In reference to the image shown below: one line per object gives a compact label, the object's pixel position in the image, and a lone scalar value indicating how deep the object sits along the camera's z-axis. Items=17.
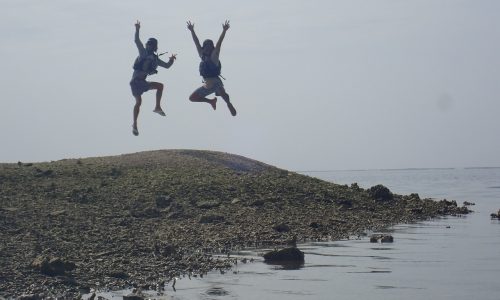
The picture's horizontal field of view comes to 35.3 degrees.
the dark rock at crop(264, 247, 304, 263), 16.80
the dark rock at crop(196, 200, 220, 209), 23.14
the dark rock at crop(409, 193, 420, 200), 31.89
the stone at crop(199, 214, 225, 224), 21.55
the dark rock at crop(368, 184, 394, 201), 29.19
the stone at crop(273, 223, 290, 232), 21.17
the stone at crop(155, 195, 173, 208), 22.80
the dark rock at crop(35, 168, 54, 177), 24.95
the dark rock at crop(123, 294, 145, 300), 12.66
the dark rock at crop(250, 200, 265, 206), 24.11
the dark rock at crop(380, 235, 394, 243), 20.41
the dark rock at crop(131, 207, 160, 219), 21.47
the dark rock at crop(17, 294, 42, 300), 12.74
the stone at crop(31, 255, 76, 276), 14.33
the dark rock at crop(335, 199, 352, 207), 26.59
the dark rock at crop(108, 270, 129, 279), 14.50
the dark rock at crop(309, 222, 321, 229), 22.19
